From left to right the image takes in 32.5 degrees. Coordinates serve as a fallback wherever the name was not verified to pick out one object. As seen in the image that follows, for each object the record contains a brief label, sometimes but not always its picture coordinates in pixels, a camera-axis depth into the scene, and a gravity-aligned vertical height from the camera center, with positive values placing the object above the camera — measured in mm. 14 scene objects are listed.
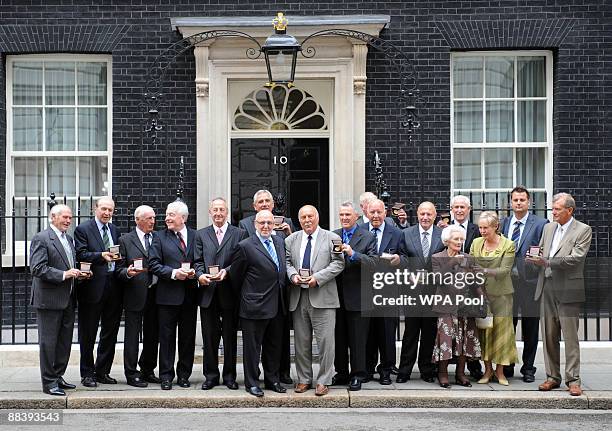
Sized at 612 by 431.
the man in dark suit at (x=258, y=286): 10062 -853
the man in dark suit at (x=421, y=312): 10773 -1169
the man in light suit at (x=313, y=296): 10125 -951
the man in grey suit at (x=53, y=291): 9898 -898
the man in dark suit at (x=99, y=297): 10398 -990
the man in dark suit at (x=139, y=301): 10453 -1031
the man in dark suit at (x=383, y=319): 10648 -1254
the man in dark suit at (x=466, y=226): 10938 -291
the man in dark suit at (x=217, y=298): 10336 -989
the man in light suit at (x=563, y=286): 10133 -853
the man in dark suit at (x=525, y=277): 10773 -815
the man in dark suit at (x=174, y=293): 10359 -944
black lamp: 11859 +1648
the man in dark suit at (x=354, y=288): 10344 -891
